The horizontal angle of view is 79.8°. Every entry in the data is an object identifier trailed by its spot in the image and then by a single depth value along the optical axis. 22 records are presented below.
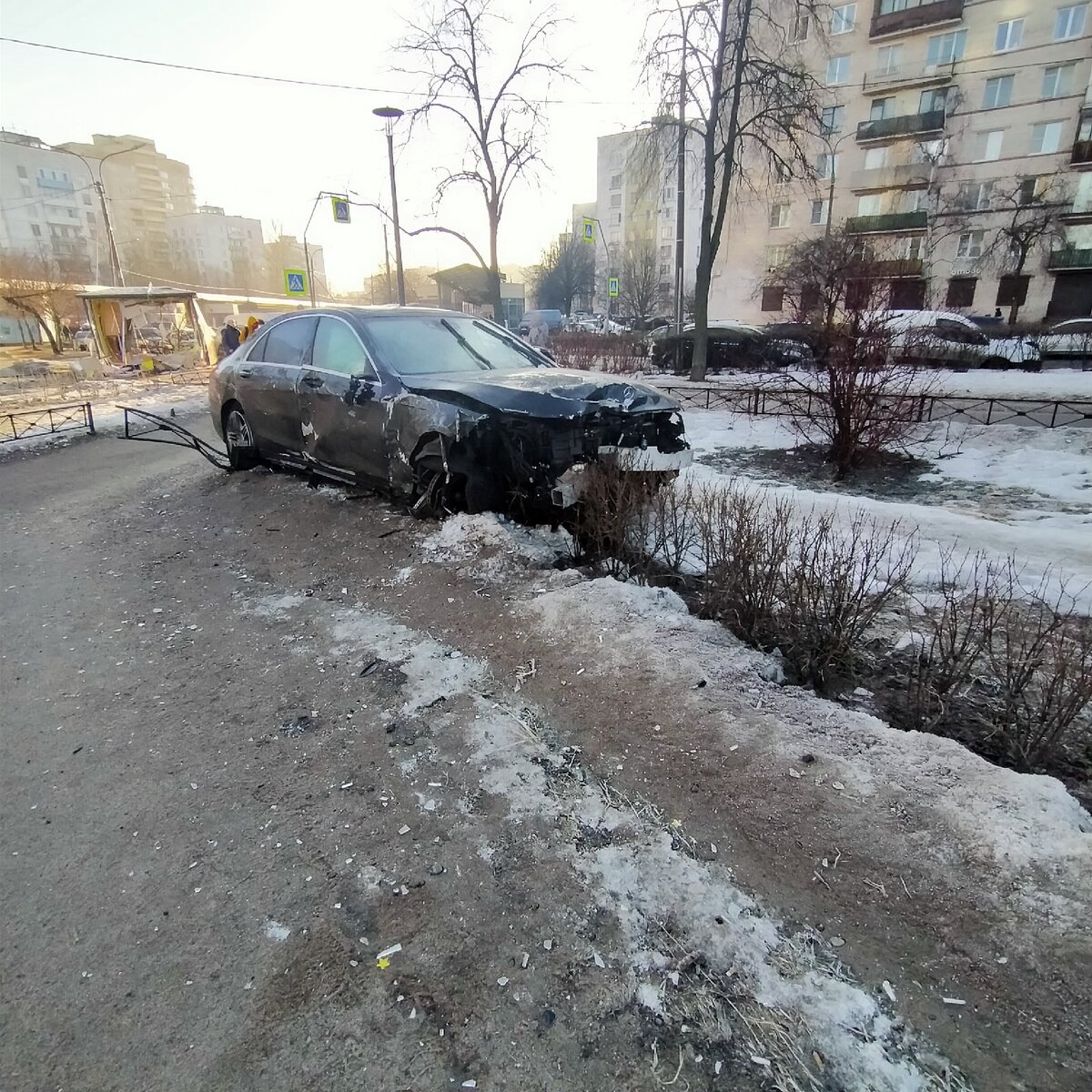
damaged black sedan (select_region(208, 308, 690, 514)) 4.42
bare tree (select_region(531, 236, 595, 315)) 53.03
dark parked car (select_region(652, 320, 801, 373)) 19.41
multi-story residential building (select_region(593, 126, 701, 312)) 57.98
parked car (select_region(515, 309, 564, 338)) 37.24
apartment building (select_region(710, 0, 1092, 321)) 32.47
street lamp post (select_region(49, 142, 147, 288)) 26.11
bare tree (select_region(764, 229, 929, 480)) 7.61
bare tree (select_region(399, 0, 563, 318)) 18.27
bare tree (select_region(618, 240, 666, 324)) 40.41
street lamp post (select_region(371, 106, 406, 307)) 17.97
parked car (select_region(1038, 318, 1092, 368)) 20.00
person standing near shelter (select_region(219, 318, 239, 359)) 15.80
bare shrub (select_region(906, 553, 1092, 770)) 2.41
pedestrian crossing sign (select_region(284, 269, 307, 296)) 19.64
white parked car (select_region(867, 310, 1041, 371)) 18.92
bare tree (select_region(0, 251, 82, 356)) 30.52
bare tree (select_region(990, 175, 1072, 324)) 31.91
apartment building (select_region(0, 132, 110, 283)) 67.06
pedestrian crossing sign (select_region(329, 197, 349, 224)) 19.37
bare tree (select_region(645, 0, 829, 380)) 14.14
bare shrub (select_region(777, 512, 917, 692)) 3.07
